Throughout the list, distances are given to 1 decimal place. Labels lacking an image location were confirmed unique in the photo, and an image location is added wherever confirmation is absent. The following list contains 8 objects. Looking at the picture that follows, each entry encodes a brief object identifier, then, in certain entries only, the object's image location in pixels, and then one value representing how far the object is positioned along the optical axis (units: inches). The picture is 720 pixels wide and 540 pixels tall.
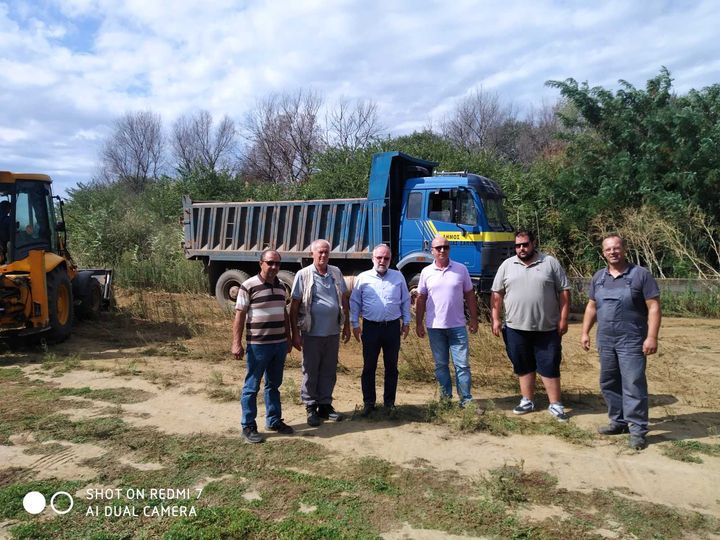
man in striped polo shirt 168.4
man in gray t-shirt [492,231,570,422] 182.4
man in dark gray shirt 160.9
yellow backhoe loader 293.1
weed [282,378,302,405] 211.2
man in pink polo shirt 189.9
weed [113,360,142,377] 253.4
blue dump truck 373.4
